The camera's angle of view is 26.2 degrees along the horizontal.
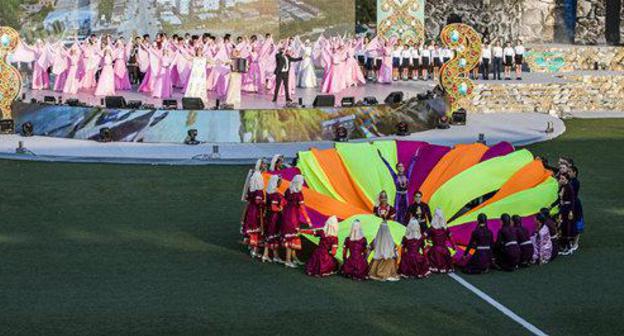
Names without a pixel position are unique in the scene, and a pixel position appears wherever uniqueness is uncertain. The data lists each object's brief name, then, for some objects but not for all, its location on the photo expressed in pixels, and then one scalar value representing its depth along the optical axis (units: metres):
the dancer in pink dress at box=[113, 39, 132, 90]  46.88
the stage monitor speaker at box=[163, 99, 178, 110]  39.34
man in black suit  41.81
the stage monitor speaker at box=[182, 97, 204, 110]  38.91
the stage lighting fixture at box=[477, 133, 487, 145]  38.20
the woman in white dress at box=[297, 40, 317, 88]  48.47
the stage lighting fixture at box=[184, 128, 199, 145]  37.78
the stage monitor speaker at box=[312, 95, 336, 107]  39.62
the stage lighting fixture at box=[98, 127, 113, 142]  38.66
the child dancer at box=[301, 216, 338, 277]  22.11
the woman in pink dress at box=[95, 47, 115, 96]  45.12
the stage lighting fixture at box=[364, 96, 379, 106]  40.78
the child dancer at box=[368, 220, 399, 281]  21.77
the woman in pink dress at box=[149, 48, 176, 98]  44.25
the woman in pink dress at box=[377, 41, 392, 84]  51.91
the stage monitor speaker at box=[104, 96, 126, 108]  39.38
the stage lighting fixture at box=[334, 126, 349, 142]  38.53
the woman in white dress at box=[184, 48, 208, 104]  42.22
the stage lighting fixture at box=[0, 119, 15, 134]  40.72
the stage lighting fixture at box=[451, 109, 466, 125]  44.00
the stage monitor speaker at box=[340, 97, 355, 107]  39.91
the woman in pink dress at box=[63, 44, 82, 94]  46.31
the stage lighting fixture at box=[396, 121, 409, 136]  40.59
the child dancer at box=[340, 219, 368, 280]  21.78
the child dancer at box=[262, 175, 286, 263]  23.27
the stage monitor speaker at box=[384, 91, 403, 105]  41.44
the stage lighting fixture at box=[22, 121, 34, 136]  40.22
